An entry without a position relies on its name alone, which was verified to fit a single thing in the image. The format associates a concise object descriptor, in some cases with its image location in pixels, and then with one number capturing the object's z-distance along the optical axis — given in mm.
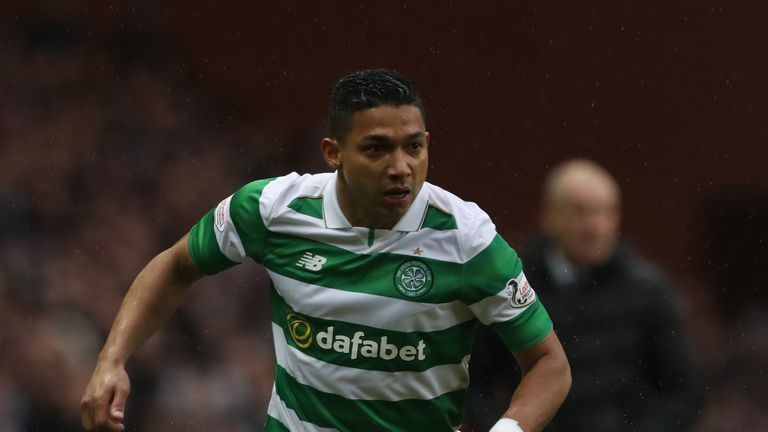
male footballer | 8867
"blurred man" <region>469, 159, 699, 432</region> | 11750
